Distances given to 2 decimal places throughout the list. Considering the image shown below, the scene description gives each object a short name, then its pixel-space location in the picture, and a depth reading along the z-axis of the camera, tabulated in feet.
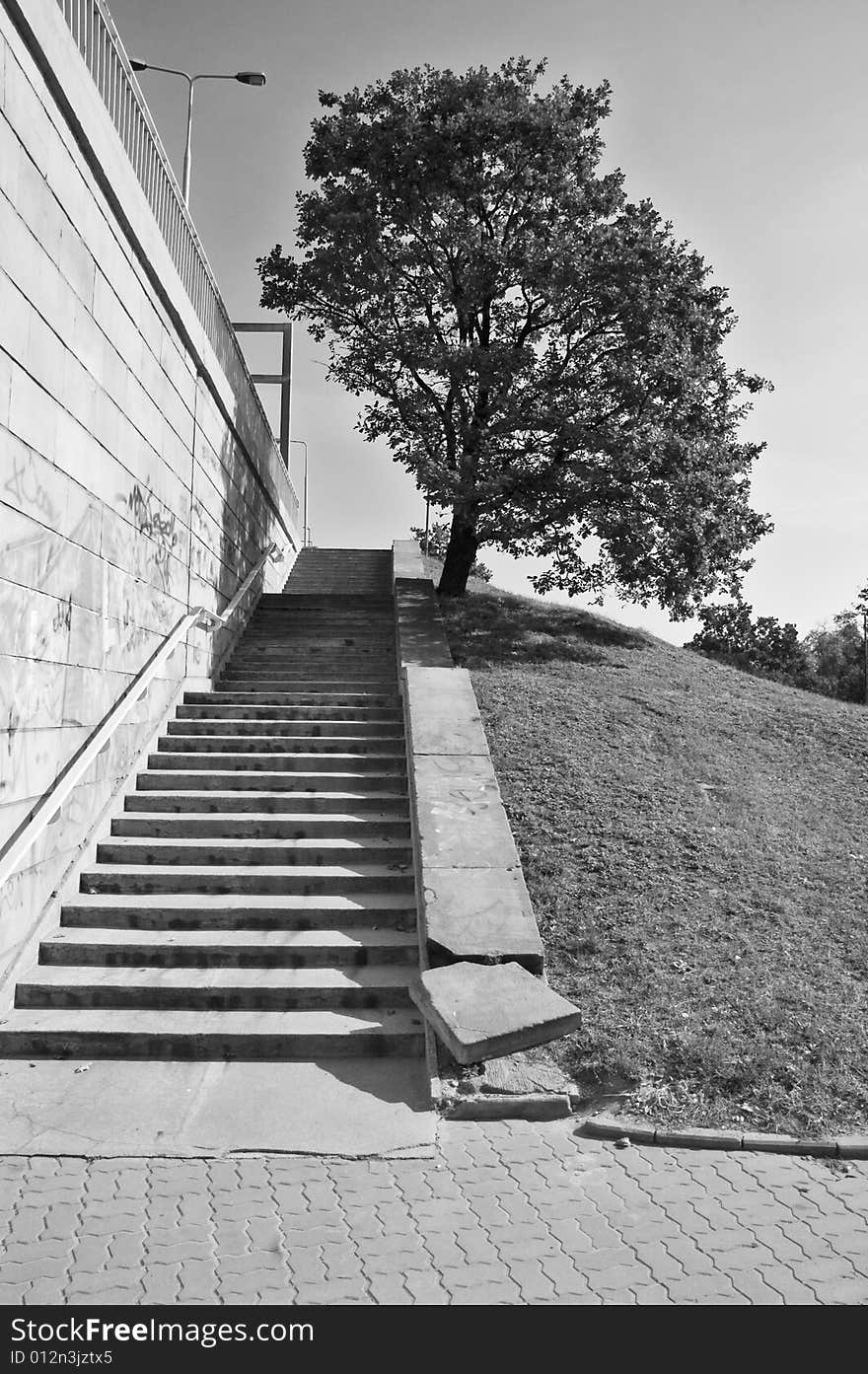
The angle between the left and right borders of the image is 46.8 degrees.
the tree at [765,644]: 175.83
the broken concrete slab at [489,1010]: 16.99
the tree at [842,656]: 189.78
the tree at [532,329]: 48.06
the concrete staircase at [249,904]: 18.53
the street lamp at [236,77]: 48.55
